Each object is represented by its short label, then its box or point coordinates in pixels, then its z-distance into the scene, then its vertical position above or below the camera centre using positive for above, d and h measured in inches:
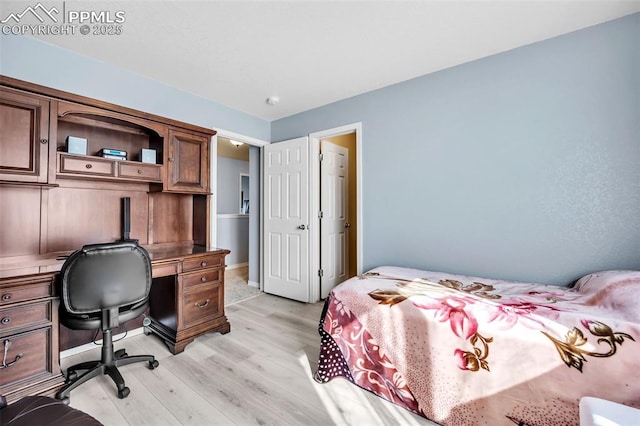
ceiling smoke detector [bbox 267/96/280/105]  123.1 +56.6
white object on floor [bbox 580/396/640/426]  32.0 -25.3
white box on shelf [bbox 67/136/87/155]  82.0 +23.7
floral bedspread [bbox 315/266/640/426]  47.4 -27.4
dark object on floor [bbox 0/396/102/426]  35.8 -27.8
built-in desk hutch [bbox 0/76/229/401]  64.4 +2.4
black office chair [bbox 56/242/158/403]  63.1 -18.8
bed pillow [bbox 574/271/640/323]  52.7 -17.1
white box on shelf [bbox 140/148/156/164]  97.0 +23.8
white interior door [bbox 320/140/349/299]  140.0 +1.0
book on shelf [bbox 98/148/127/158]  88.0 +23.1
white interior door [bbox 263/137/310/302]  134.0 -0.5
